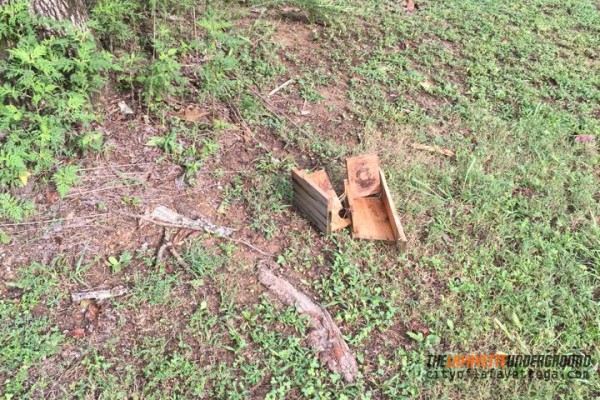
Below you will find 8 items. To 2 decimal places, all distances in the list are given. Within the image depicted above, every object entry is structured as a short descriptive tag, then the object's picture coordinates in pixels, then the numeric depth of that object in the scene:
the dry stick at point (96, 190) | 2.97
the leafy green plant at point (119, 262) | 2.69
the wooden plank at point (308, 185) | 2.77
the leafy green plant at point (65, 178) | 2.84
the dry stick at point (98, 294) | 2.55
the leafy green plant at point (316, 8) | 4.86
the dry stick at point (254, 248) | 2.86
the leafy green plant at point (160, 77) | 3.22
